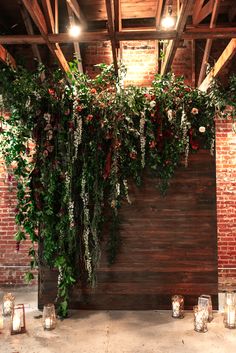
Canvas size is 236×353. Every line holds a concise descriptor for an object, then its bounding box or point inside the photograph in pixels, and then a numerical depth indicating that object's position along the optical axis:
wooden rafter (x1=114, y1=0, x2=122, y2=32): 2.78
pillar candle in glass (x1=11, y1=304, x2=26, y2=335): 3.26
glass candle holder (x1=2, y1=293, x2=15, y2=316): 3.75
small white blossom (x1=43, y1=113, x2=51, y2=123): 3.71
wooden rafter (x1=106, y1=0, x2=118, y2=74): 2.62
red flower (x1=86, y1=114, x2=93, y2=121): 3.67
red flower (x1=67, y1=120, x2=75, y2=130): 3.70
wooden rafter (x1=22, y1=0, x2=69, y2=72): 2.65
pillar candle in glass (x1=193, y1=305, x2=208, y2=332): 3.29
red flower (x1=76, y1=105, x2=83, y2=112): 3.66
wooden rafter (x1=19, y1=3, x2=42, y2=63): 4.07
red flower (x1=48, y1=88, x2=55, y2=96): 3.69
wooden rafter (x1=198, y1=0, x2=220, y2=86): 3.21
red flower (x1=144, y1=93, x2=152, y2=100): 3.79
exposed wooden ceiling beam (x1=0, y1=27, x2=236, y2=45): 3.01
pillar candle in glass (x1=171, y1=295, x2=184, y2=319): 3.64
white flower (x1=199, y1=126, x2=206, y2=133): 3.79
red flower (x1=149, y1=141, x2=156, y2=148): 3.74
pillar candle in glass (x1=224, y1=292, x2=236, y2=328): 3.39
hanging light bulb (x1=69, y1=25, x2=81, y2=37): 3.05
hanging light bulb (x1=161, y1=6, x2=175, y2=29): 3.41
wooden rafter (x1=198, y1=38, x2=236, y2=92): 3.30
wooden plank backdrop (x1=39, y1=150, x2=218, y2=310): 3.91
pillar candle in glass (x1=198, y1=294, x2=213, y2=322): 3.40
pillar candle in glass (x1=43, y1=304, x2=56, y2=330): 3.32
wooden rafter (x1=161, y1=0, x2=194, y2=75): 2.49
